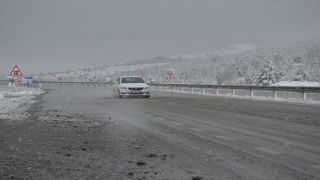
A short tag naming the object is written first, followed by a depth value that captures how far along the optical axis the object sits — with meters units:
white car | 24.16
